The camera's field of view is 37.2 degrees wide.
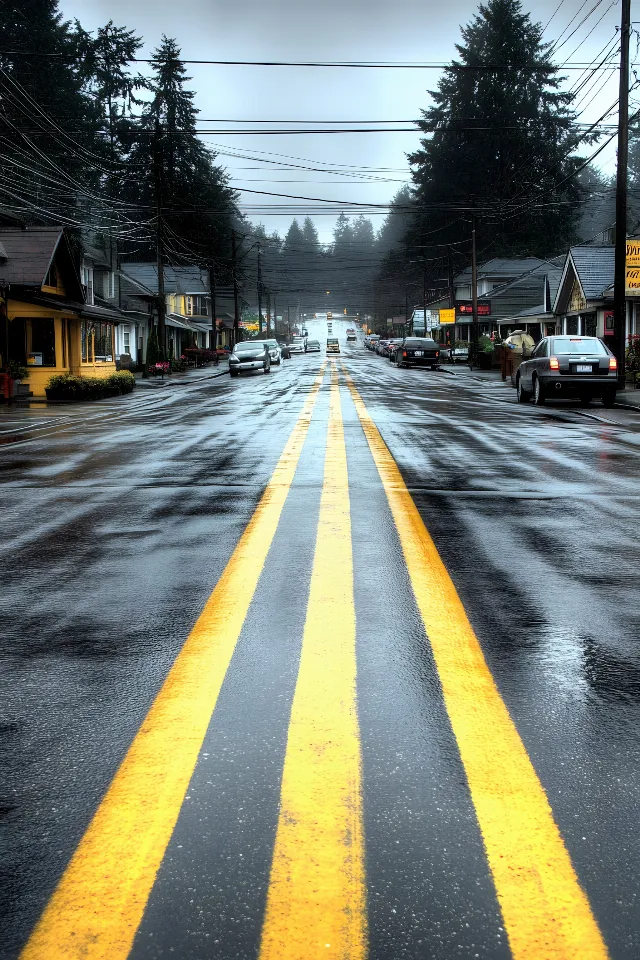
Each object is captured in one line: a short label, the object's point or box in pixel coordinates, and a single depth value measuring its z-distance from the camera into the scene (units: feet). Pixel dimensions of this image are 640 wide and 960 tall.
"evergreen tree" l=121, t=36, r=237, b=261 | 305.32
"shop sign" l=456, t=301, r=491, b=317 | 230.07
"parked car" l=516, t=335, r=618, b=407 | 70.13
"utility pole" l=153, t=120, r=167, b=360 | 146.61
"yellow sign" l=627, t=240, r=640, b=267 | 88.84
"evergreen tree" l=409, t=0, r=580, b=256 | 314.76
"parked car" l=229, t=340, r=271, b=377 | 154.92
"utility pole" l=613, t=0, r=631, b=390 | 88.33
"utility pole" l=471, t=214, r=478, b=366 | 182.19
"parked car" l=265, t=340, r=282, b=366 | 199.45
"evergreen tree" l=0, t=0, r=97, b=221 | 220.64
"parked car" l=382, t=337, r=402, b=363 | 228.26
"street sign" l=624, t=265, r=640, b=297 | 88.17
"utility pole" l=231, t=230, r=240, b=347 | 239.30
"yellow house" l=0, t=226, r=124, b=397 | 104.58
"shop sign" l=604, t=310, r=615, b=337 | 142.39
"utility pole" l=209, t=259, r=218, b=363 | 217.72
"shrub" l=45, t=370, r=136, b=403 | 95.96
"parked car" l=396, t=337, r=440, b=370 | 184.03
